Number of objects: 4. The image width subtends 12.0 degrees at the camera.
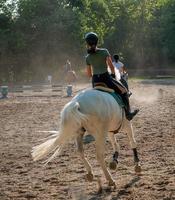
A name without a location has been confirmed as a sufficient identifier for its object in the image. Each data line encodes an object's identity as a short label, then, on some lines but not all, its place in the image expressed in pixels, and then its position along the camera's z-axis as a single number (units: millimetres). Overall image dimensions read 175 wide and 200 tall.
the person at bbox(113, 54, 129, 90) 34405
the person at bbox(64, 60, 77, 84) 60131
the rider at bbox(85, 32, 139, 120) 14597
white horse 12779
